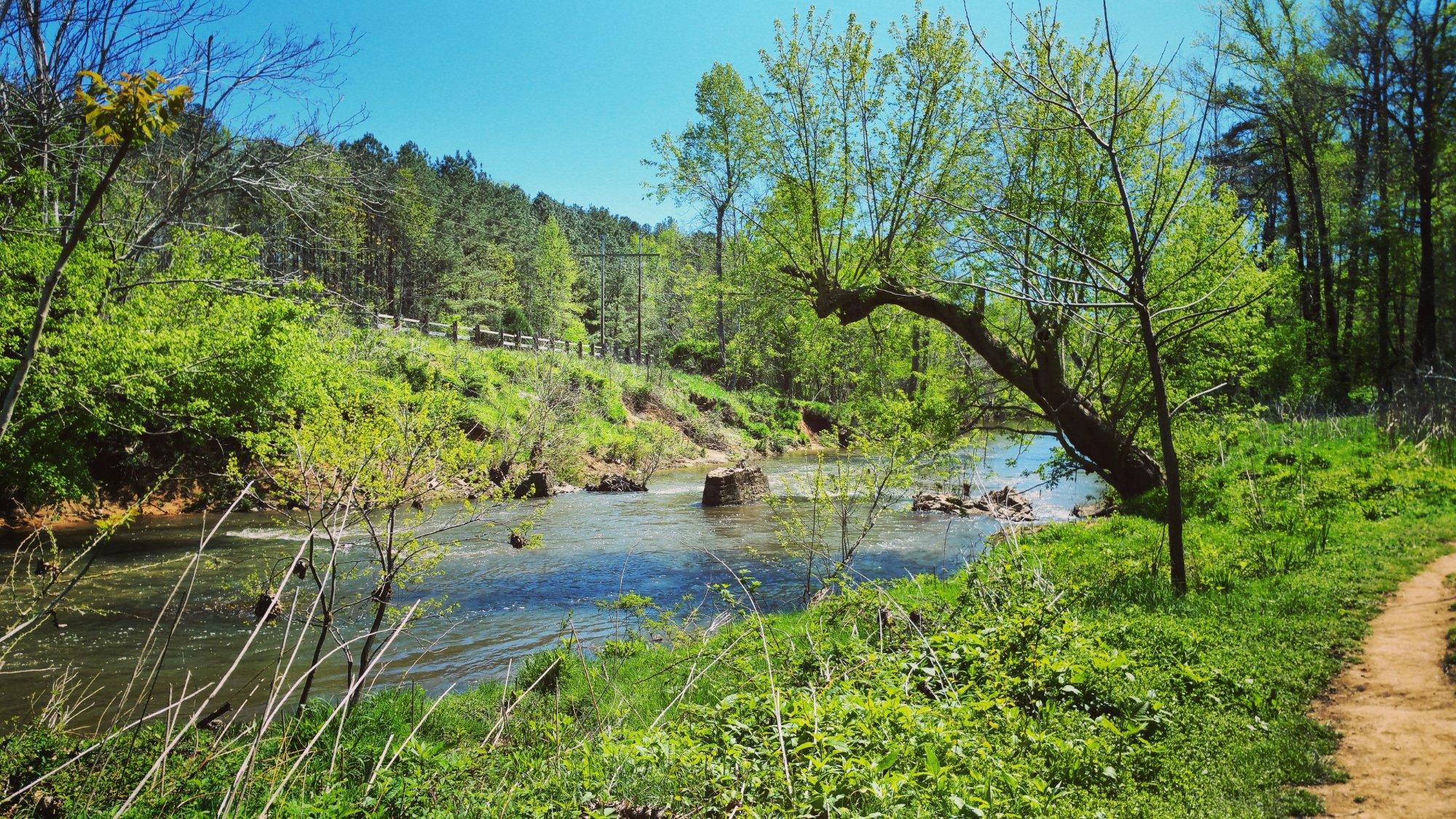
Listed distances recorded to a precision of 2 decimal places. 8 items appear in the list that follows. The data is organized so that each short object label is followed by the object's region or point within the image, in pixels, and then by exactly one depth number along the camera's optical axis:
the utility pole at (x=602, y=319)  55.12
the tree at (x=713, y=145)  29.92
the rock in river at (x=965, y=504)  18.56
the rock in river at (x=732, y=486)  20.67
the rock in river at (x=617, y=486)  24.12
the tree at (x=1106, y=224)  12.16
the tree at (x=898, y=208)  13.85
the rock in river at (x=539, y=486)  22.39
